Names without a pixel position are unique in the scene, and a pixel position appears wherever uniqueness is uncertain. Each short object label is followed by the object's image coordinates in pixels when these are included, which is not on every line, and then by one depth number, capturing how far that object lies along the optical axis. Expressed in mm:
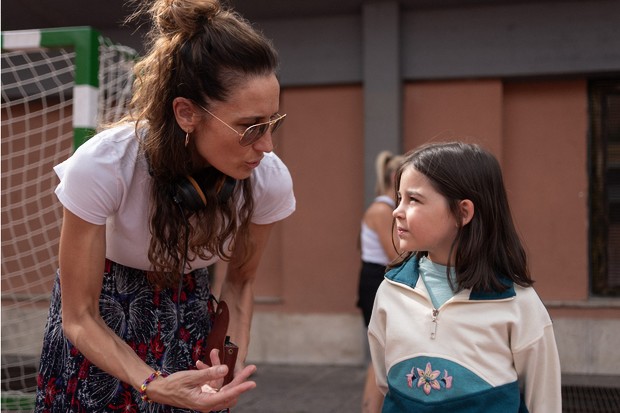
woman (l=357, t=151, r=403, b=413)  4676
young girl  2023
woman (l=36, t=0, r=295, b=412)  1832
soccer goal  6840
